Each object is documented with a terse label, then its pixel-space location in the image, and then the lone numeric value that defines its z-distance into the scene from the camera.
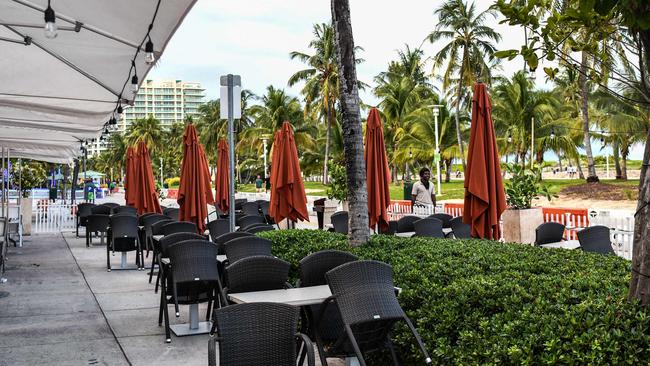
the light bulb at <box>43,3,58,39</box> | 5.12
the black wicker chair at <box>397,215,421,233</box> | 11.18
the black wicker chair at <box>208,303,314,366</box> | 3.88
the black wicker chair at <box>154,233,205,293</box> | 7.93
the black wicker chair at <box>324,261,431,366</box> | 4.51
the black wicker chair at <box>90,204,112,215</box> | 16.53
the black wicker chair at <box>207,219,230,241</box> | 10.77
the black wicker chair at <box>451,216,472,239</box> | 10.65
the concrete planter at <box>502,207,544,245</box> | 11.70
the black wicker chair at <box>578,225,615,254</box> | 7.89
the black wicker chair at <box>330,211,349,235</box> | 11.41
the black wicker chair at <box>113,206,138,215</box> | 15.21
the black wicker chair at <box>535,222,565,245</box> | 9.02
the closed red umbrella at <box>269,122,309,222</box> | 10.81
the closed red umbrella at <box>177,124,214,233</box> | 11.00
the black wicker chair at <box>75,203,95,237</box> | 17.52
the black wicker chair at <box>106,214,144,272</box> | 11.55
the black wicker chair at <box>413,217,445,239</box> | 9.94
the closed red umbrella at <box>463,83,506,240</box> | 7.36
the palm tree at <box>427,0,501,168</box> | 41.00
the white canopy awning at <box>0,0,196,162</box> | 6.05
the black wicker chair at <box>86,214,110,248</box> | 14.11
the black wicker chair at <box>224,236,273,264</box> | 6.80
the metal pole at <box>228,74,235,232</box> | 9.15
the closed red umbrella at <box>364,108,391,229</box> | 9.18
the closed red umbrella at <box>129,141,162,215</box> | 14.98
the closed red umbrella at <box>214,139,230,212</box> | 15.21
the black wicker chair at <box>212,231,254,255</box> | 8.02
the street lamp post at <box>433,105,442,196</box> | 29.67
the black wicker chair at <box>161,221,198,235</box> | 9.77
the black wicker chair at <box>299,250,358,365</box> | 4.81
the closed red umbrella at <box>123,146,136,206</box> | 17.05
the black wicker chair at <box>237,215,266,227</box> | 11.45
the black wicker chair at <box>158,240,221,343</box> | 6.62
